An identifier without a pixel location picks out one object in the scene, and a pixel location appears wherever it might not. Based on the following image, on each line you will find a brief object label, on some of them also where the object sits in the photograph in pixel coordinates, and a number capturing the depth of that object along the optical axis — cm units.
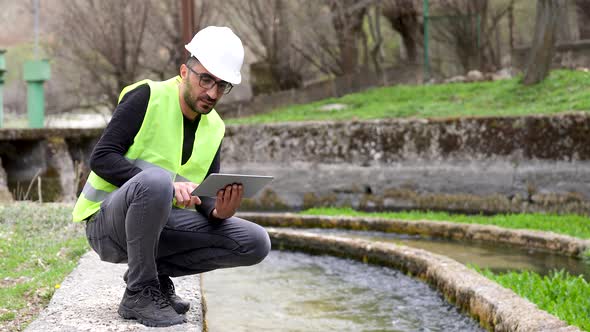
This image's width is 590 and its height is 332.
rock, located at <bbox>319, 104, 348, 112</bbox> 1918
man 442
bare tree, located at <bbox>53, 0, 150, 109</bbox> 2144
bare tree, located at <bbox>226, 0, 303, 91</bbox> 2272
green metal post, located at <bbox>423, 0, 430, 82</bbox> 2166
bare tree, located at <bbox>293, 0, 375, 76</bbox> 2284
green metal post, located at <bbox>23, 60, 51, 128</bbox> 1838
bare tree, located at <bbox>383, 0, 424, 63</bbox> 2264
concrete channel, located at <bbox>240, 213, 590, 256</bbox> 914
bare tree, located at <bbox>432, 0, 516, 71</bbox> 2236
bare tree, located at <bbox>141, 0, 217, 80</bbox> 2216
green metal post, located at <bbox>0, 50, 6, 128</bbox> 1653
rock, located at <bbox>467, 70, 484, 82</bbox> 2011
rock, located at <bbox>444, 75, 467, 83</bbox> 2028
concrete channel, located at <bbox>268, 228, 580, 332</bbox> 541
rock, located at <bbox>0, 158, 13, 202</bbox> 1253
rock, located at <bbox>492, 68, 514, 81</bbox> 1997
